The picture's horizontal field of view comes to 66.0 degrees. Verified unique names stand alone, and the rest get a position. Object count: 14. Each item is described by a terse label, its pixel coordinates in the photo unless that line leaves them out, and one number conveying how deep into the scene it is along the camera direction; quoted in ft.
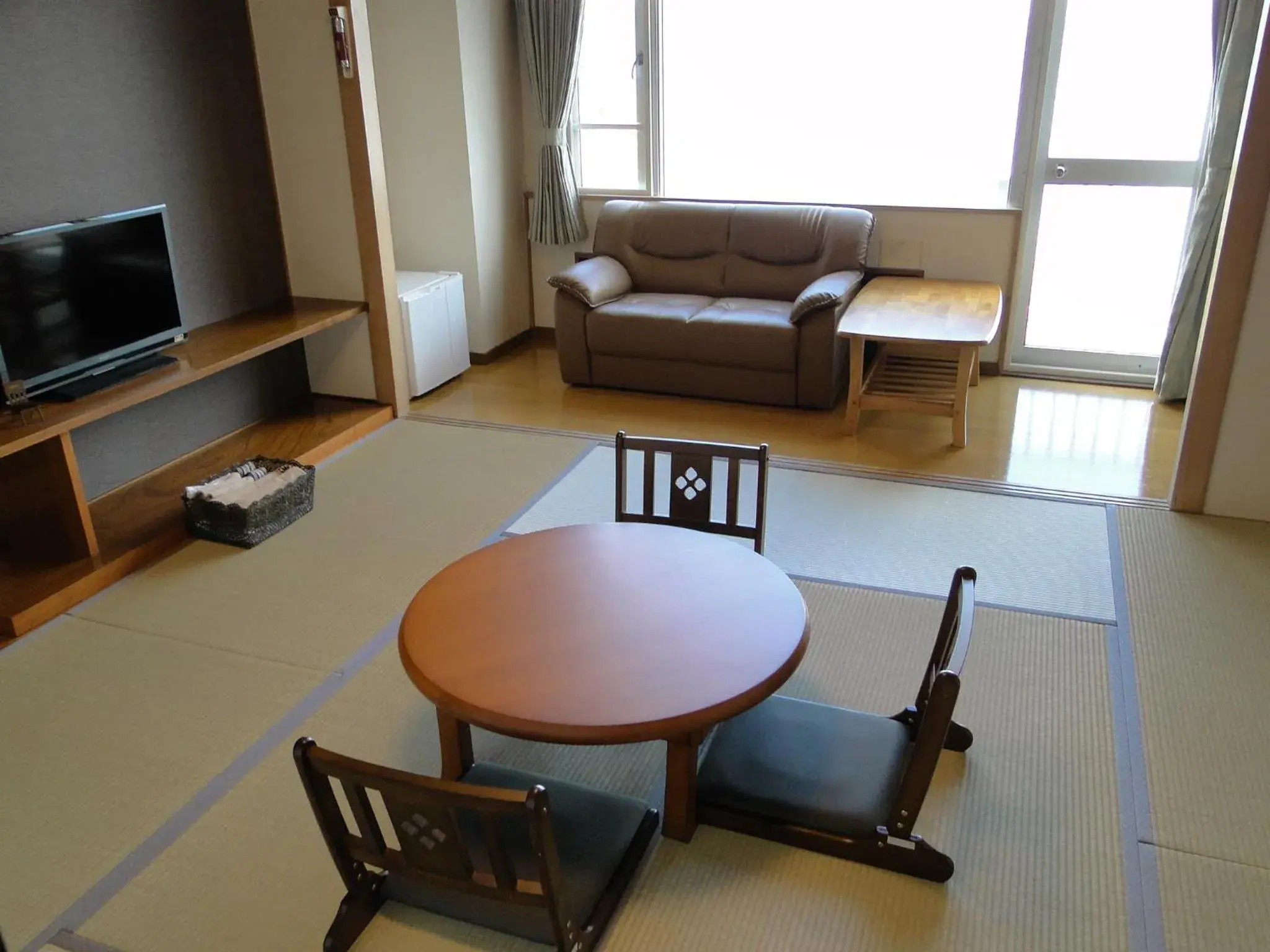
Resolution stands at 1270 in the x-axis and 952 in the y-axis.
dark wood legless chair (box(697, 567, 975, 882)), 6.47
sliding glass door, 14.40
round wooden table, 5.93
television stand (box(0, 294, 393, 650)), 9.85
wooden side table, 13.15
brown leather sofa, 14.70
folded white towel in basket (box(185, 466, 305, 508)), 11.46
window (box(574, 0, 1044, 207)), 15.48
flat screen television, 9.86
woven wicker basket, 11.16
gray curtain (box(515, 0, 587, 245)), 16.67
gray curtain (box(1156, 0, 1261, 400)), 13.24
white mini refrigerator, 15.37
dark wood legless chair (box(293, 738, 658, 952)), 4.85
